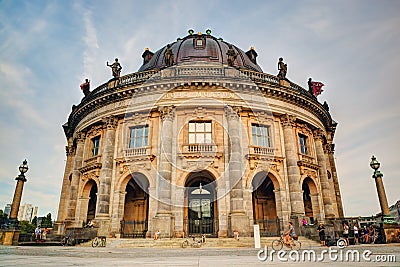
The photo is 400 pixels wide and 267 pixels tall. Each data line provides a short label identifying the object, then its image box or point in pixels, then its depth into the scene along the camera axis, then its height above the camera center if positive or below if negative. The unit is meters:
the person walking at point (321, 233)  17.77 -0.26
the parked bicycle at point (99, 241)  16.95 -0.62
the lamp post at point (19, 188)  21.88 +3.18
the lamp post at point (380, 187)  20.46 +2.85
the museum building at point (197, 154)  20.73 +5.62
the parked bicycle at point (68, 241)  18.70 -0.63
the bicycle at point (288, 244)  12.95 -0.69
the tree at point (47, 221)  54.67 +1.89
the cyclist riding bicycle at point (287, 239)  13.05 -0.43
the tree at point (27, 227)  63.06 +0.92
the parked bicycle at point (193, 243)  15.55 -0.70
